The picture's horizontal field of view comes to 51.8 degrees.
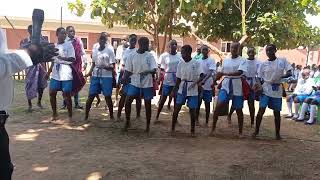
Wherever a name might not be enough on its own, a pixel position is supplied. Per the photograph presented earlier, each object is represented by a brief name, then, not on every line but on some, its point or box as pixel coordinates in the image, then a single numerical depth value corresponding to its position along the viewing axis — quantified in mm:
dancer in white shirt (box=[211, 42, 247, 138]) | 5742
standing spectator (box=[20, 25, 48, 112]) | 7453
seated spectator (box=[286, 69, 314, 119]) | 8028
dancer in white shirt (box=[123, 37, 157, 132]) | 5724
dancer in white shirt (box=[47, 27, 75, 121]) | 6182
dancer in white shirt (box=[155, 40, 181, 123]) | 6963
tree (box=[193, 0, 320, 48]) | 11408
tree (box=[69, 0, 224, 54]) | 7814
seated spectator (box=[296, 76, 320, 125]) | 7518
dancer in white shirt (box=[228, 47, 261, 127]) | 6437
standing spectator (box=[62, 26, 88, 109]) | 7030
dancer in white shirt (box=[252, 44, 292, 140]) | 5671
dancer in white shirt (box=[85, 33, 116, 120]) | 6448
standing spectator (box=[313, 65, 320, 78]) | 8228
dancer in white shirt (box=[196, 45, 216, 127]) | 6738
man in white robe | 1825
